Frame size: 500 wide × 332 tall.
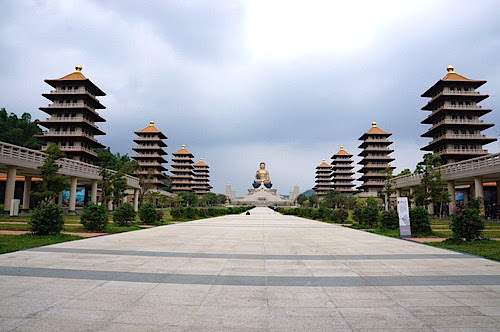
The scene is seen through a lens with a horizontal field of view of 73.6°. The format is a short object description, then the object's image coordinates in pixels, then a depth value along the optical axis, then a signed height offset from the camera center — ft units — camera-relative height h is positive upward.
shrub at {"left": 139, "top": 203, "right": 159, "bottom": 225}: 73.61 -2.08
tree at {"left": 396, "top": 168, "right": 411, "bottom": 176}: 147.98 +15.77
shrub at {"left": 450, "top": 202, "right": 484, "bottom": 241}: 39.29 -1.91
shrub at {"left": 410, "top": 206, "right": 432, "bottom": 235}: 50.14 -2.22
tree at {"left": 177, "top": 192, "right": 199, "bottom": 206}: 224.12 +4.50
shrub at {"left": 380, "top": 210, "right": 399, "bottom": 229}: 63.98 -2.47
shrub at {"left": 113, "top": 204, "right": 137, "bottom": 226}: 63.82 -1.84
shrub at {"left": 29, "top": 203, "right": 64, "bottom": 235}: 41.32 -1.88
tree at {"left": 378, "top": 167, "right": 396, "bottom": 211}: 106.22 +10.45
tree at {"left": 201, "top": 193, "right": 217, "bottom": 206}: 263.66 +5.38
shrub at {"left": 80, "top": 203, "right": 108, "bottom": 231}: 50.98 -1.96
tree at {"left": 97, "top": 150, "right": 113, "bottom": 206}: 96.10 +6.47
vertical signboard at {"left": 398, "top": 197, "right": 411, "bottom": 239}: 48.14 -1.59
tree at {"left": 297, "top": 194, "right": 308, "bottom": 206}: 304.71 +6.86
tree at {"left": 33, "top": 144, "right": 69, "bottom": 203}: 79.74 +6.85
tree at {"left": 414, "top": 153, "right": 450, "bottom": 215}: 89.92 +5.41
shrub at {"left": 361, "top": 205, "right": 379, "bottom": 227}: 72.18 -1.95
